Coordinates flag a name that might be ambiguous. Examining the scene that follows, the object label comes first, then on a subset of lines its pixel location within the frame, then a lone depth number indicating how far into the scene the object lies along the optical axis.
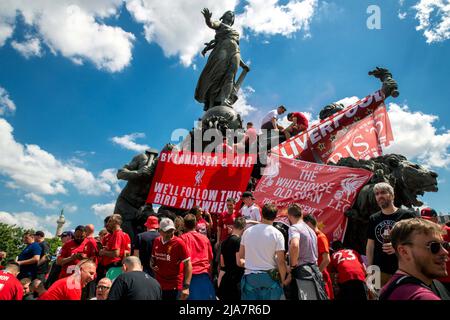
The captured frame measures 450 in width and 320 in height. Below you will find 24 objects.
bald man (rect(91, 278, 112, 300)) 3.75
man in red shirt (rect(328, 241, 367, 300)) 4.95
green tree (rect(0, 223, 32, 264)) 53.96
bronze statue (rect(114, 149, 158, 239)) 12.18
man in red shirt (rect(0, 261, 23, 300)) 4.24
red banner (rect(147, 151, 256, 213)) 9.94
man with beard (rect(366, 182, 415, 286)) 3.87
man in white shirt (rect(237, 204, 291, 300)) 4.21
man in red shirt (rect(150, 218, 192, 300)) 4.85
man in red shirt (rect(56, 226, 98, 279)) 5.97
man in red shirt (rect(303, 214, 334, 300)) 4.86
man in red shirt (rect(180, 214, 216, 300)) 5.14
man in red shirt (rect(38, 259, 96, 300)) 3.37
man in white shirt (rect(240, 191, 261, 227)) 6.89
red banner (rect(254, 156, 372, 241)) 7.53
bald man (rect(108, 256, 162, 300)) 3.40
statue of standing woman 16.72
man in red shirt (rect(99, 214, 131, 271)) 5.95
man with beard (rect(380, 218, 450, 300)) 1.85
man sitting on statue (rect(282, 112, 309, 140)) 11.70
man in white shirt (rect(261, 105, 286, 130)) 12.40
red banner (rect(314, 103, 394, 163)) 9.95
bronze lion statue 7.62
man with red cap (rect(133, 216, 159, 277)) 5.67
